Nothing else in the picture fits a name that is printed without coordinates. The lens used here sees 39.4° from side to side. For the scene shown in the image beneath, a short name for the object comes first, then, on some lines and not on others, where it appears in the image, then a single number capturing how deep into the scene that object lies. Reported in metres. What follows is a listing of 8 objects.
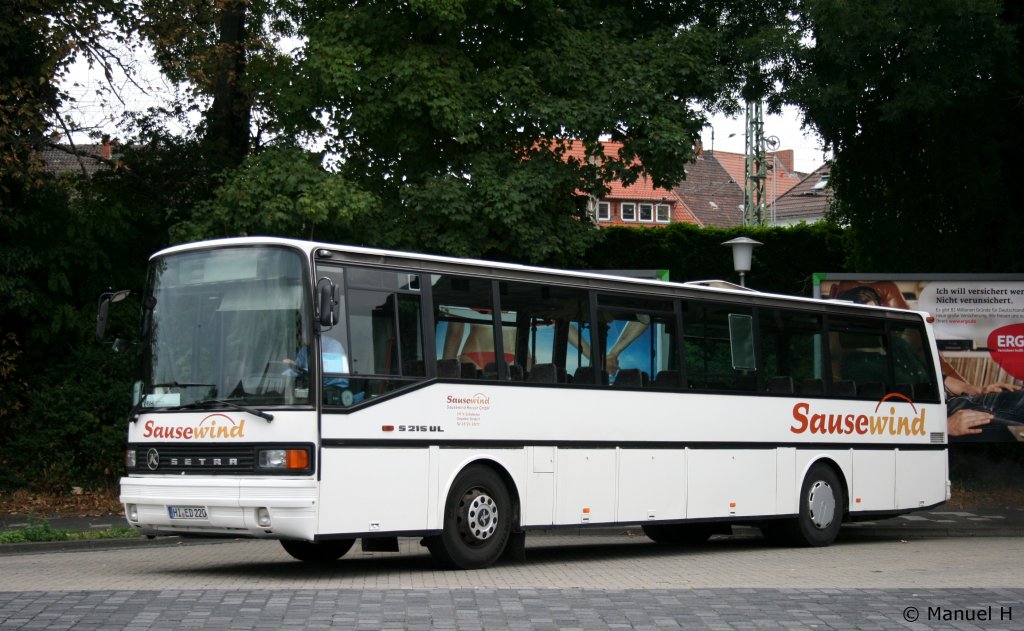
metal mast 49.38
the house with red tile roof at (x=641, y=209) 92.25
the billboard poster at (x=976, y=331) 22.92
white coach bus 12.80
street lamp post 24.59
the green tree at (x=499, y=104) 23.41
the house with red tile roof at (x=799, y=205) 90.62
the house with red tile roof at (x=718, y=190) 93.88
